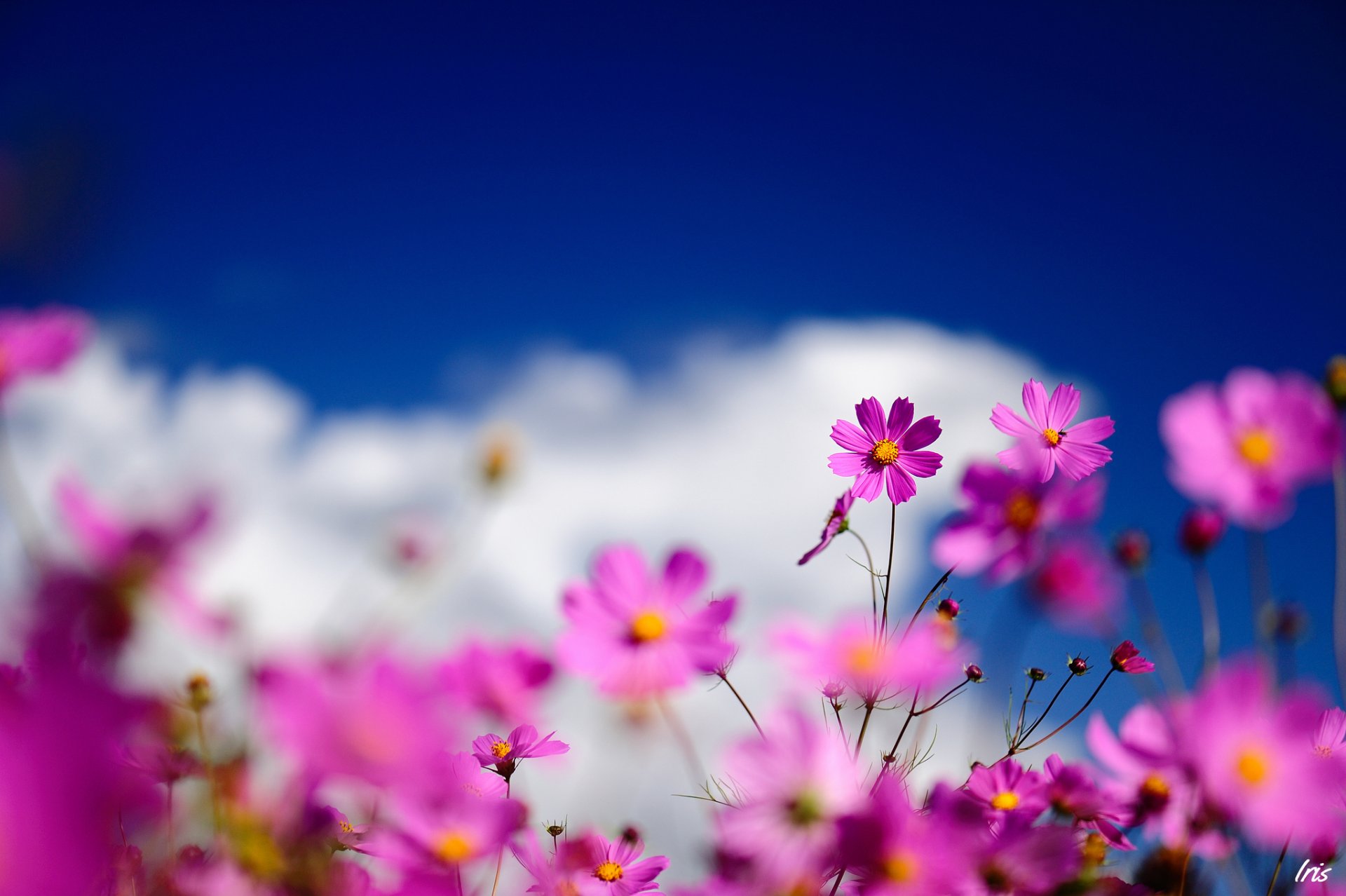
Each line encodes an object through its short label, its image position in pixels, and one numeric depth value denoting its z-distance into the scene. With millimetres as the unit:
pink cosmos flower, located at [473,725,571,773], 1453
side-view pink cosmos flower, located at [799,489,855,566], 1503
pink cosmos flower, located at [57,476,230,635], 1187
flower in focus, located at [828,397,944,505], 1531
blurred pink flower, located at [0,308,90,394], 1328
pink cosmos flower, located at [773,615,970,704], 1315
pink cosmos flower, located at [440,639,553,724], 1292
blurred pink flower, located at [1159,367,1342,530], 1309
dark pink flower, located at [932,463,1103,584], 1341
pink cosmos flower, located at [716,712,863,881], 1285
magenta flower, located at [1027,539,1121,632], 1323
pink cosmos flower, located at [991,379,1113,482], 1469
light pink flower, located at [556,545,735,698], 1341
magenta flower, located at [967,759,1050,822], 1423
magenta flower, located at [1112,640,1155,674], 1552
